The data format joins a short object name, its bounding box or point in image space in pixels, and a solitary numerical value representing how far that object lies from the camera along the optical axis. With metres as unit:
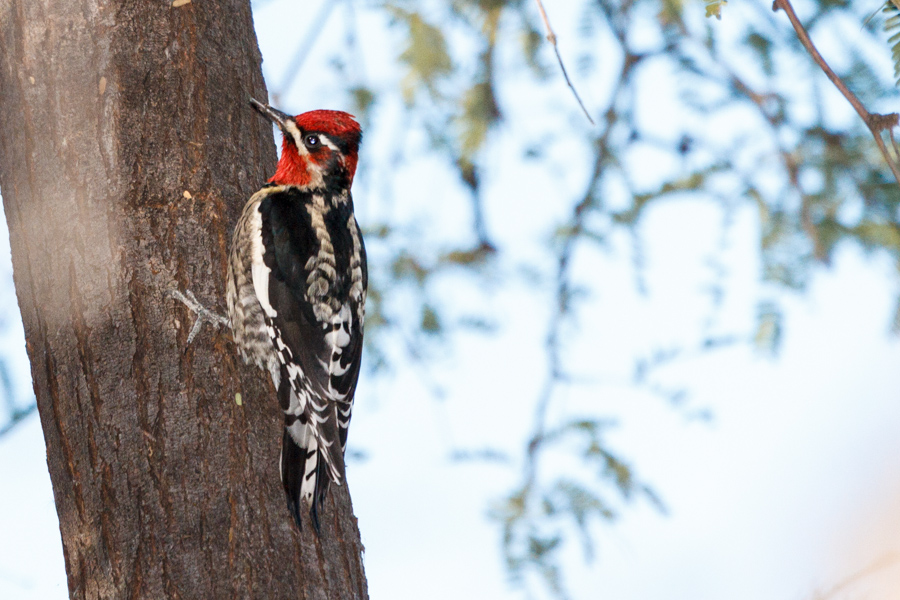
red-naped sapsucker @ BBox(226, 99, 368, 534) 4.74
